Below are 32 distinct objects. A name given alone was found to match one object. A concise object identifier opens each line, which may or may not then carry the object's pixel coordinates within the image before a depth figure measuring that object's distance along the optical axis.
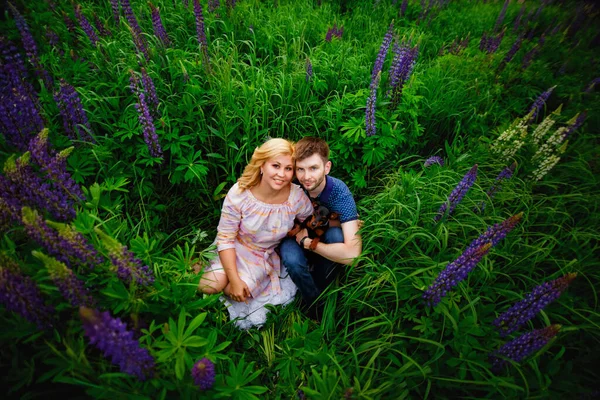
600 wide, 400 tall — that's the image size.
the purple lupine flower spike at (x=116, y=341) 0.93
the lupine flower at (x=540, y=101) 2.78
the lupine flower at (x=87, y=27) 2.49
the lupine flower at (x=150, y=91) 2.02
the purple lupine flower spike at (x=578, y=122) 2.47
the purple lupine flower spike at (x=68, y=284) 1.00
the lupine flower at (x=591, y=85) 3.30
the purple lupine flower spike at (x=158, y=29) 2.48
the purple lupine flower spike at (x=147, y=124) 1.92
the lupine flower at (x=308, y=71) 2.71
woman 1.99
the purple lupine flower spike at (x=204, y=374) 1.12
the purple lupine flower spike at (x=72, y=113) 1.88
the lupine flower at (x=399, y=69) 2.62
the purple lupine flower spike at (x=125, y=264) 1.18
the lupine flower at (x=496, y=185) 2.23
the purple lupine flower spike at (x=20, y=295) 1.01
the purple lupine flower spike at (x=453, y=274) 1.38
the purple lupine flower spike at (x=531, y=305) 1.33
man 1.91
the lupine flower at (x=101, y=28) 2.78
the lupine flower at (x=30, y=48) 2.08
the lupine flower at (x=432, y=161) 2.52
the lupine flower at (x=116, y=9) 2.83
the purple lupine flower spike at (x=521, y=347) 1.26
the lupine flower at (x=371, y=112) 2.33
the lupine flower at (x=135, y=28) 2.47
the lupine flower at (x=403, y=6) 4.52
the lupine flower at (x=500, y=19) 4.60
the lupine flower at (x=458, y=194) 1.84
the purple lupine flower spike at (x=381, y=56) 2.62
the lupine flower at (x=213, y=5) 3.23
